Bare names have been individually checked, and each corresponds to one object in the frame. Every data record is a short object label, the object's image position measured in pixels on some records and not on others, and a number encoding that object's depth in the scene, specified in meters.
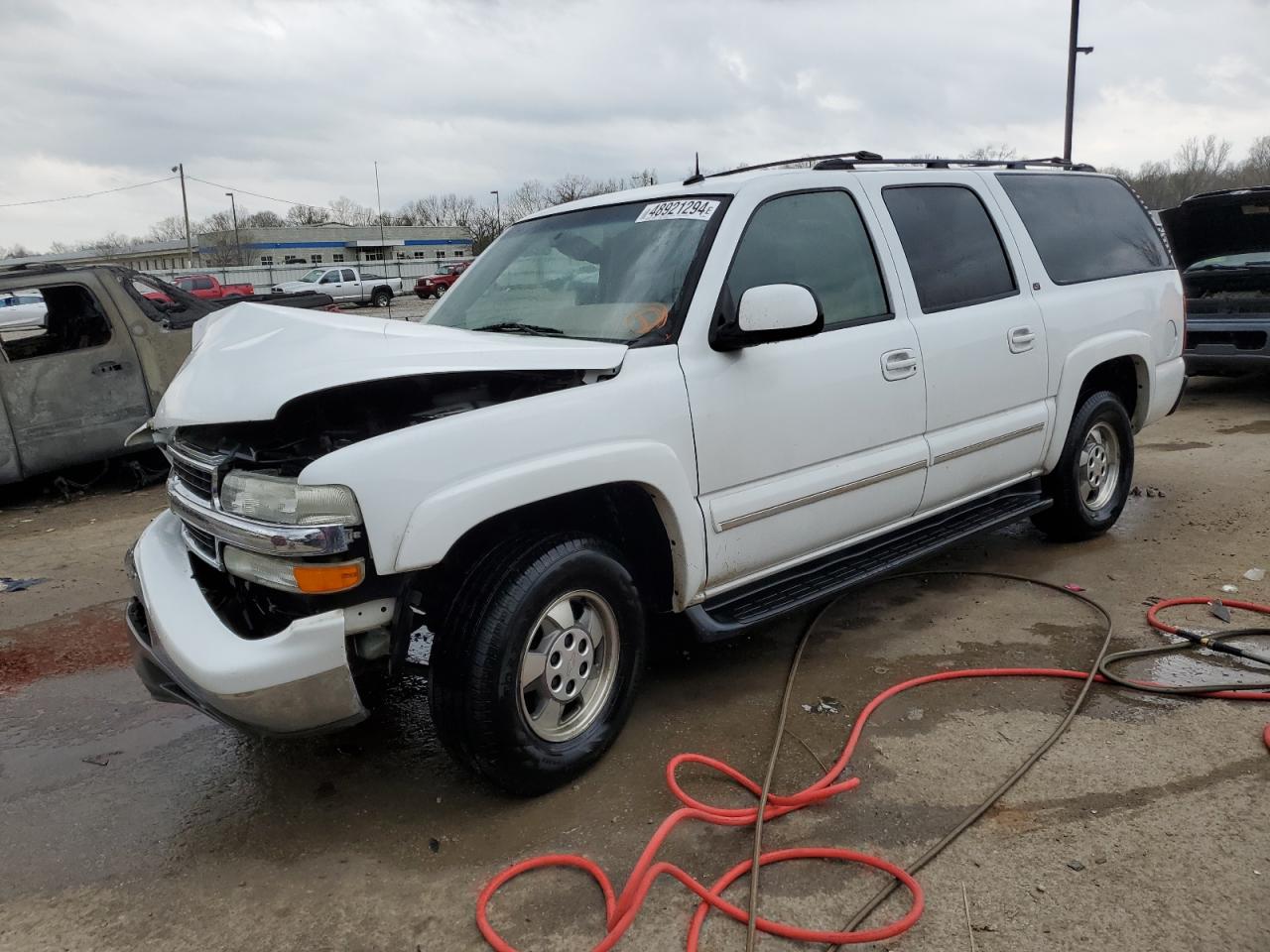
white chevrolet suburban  2.67
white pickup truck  37.00
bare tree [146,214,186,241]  89.25
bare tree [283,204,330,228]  90.75
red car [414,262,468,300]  37.59
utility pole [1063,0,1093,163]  16.95
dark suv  8.73
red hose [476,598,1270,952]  2.42
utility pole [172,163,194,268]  63.81
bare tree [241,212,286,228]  85.61
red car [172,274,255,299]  32.22
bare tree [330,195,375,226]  95.17
